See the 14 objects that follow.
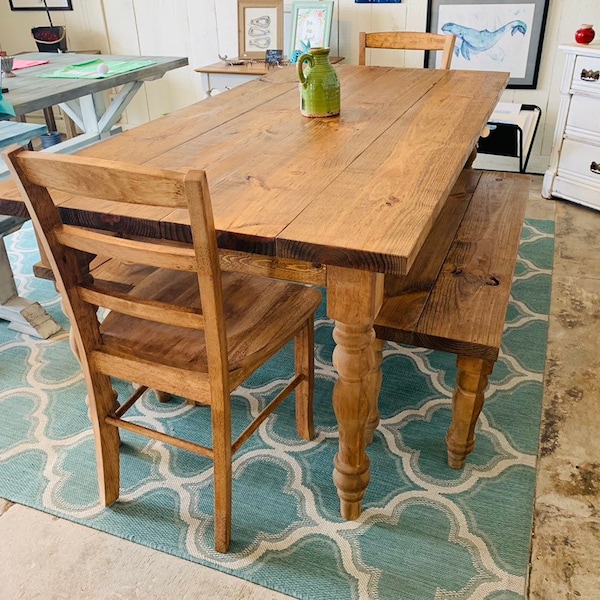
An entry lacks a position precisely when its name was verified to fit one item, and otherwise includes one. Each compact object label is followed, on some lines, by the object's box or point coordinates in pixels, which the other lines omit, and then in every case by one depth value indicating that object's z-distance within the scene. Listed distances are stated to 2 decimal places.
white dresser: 2.84
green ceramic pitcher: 1.67
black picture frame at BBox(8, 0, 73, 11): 4.21
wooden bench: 1.39
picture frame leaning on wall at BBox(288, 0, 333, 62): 3.44
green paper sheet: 2.76
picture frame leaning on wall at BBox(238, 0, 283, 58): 3.57
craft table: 2.44
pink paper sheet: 3.00
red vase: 2.83
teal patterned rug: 1.36
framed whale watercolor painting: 3.22
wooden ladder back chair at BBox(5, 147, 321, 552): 1.03
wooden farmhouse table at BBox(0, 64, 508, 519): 1.12
